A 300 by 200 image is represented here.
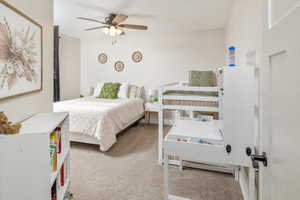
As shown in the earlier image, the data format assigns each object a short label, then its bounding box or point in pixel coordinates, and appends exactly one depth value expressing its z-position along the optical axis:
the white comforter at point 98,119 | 2.77
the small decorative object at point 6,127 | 0.88
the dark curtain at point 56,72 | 4.37
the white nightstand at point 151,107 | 4.25
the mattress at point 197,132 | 1.46
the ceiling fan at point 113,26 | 3.15
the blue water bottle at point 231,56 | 1.70
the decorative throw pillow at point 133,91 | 4.70
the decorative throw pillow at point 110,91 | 4.54
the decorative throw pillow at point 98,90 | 4.75
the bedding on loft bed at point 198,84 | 2.36
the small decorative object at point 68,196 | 1.51
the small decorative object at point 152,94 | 4.66
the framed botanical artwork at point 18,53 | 1.03
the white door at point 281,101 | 0.50
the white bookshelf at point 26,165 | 0.87
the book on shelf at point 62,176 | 1.47
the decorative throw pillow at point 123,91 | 4.59
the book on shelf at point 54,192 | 1.26
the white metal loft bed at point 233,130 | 1.27
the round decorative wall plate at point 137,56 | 4.93
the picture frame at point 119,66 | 5.11
